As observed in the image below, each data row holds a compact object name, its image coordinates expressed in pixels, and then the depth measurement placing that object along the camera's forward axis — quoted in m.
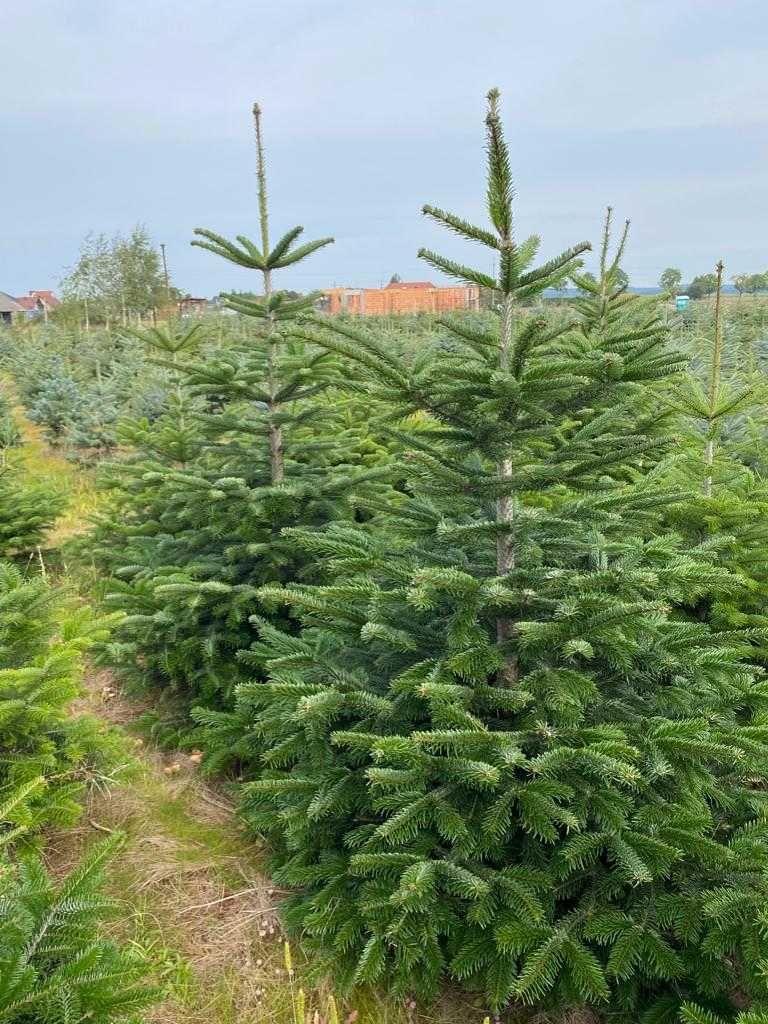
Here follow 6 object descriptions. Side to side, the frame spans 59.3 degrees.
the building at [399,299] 36.12
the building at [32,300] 60.75
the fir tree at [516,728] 2.14
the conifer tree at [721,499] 3.56
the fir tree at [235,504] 3.86
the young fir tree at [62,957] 1.57
